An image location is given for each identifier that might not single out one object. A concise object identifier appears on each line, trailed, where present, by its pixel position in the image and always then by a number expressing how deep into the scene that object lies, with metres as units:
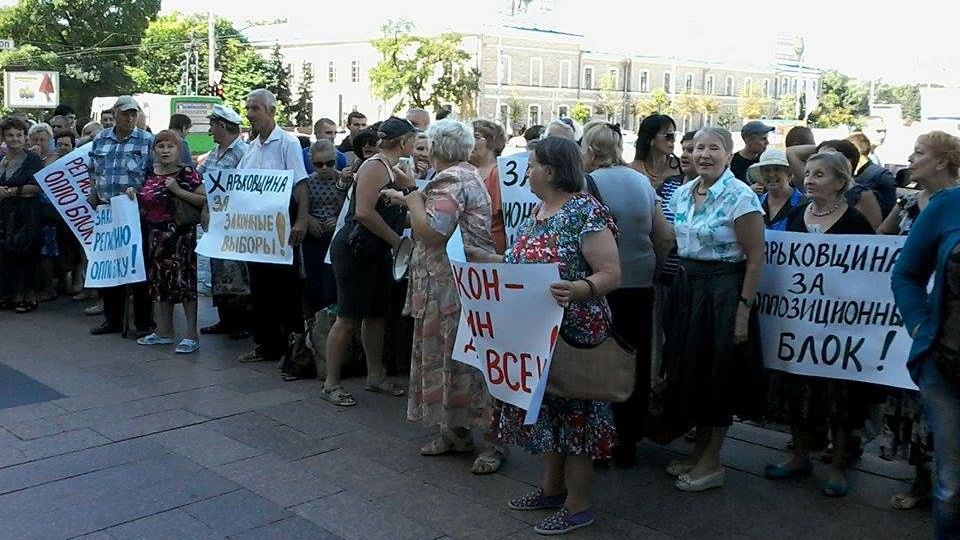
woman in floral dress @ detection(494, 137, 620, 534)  4.26
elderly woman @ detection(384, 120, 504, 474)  5.29
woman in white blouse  4.95
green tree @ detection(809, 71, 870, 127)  102.50
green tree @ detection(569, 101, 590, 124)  81.19
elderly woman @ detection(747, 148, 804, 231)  5.64
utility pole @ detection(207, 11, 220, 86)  53.56
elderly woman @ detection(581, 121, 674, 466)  5.20
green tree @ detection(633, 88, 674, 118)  92.94
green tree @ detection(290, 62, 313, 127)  90.44
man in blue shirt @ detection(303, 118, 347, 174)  10.55
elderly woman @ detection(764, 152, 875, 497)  5.09
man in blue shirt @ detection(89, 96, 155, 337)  8.47
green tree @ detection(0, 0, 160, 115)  60.50
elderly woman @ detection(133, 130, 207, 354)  8.13
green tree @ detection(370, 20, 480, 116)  80.00
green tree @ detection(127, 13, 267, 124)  79.06
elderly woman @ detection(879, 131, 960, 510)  4.41
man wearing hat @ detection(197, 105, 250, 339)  8.15
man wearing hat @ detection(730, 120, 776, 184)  8.59
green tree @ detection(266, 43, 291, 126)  84.06
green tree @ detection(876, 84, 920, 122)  128.88
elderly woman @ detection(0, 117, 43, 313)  9.97
